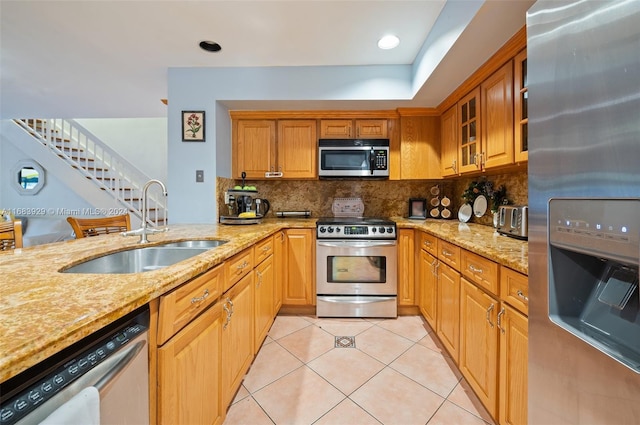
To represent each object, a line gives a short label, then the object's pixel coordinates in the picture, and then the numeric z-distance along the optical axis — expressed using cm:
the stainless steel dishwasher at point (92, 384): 46
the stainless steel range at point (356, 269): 246
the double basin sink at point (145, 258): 120
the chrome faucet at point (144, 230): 153
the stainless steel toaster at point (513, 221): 151
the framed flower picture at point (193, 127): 251
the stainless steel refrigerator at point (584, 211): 55
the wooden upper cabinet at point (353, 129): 283
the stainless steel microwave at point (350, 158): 273
